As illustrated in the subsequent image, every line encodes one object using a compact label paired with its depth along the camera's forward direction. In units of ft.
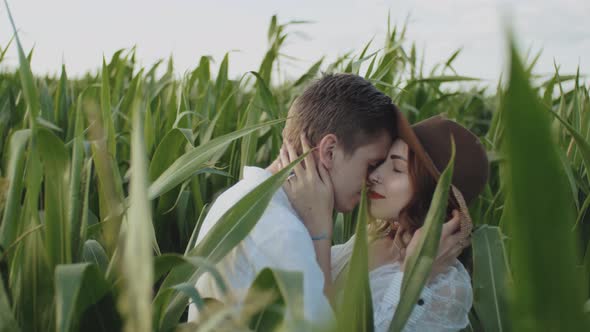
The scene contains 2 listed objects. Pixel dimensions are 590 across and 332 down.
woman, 4.21
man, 3.48
